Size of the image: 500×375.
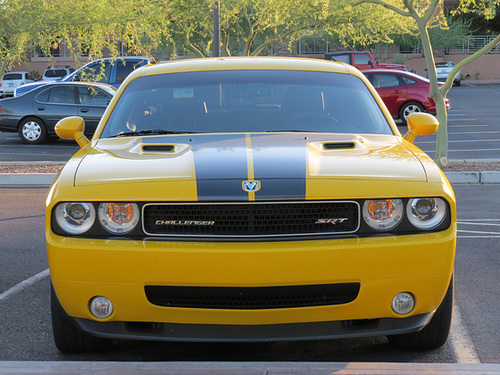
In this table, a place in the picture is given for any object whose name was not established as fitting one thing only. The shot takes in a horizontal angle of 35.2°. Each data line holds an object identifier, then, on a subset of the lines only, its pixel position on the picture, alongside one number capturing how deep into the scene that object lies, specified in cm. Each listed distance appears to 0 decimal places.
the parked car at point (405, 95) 2195
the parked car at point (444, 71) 4745
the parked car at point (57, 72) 3866
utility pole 1925
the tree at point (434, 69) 1295
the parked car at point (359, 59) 3334
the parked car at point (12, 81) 3941
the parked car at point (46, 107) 1791
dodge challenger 351
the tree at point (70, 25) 1407
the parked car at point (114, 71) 2092
